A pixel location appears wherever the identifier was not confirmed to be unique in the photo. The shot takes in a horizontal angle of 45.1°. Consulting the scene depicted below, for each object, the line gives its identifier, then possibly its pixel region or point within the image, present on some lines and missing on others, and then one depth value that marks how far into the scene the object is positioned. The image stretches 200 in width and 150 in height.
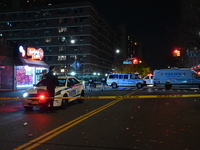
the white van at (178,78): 30.34
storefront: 27.83
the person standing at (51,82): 10.76
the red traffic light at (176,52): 33.16
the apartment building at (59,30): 68.56
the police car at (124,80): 33.06
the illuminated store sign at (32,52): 28.09
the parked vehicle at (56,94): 11.15
